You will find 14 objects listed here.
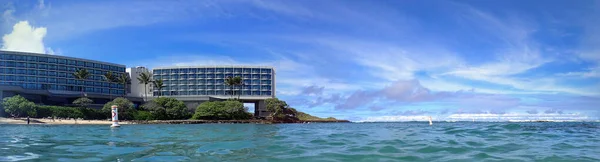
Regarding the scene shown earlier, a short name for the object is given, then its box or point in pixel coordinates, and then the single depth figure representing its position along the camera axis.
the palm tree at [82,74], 129.25
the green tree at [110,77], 137.00
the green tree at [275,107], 138.75
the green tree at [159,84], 146.38
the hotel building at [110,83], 127.62
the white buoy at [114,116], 55.17
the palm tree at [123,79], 139.88
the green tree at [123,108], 116.01
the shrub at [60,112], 100.72
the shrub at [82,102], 117.88
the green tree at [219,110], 129.25
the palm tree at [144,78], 144.75
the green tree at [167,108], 125.88
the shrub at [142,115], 119.31
